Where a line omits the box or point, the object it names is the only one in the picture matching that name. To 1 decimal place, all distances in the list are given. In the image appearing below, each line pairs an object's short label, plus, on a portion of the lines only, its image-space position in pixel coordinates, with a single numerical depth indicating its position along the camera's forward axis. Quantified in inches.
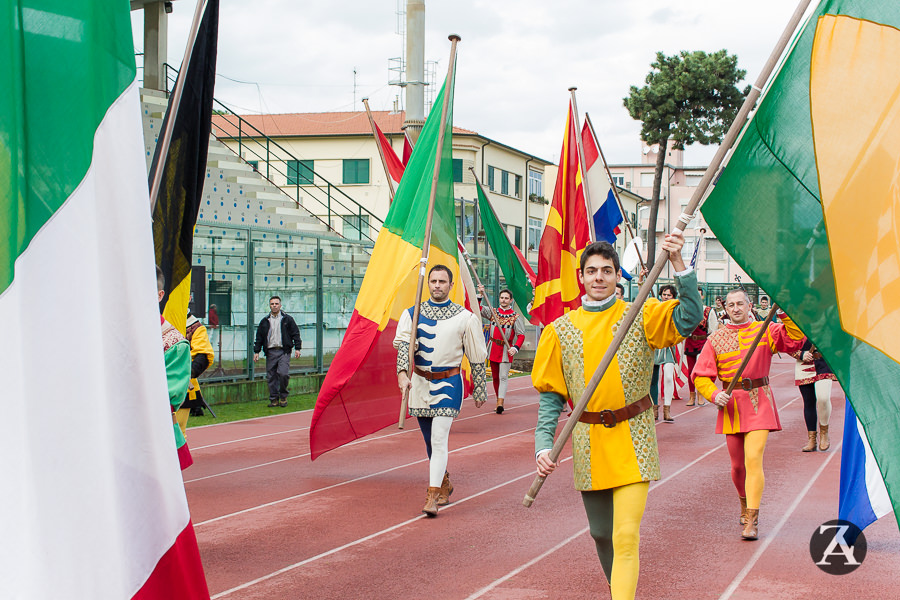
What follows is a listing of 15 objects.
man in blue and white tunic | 323.6
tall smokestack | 587.8
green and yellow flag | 159.6
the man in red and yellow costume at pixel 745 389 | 286.8
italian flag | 90.8
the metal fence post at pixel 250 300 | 701.3
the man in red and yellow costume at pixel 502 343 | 669.3
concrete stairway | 814.5
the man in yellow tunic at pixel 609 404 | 179.3
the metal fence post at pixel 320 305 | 775.7
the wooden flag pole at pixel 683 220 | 156.7
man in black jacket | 673.6
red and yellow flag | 488.7
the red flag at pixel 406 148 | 529.4
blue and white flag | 193.8
